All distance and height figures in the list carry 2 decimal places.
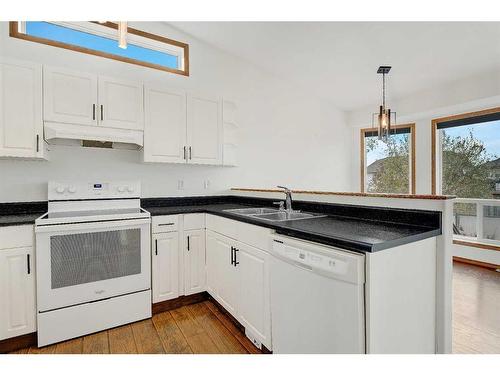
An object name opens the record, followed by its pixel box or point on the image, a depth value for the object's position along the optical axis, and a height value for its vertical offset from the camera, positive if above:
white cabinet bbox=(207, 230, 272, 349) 1.85 -0.74
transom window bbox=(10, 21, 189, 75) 2.67 +1.53
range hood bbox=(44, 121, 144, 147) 2.31 +0.47
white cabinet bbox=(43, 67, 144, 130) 2.35 +0.77
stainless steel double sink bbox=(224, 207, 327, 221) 2.22 -0.24
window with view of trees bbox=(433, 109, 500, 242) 3.80 +0.24
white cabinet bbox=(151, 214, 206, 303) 2.49 -0.64
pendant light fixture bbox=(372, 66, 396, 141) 3.13 +0.70
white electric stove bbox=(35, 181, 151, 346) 2.03 -0.64
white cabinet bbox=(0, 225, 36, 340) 1.92 -0.67
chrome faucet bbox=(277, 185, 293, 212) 2.30 -0.12
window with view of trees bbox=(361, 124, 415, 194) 4.66 +0.43
